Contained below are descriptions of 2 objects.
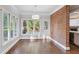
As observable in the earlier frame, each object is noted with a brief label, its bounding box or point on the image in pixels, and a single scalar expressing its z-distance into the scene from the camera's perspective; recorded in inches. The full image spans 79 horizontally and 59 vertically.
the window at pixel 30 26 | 229.9
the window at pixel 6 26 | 111.7
